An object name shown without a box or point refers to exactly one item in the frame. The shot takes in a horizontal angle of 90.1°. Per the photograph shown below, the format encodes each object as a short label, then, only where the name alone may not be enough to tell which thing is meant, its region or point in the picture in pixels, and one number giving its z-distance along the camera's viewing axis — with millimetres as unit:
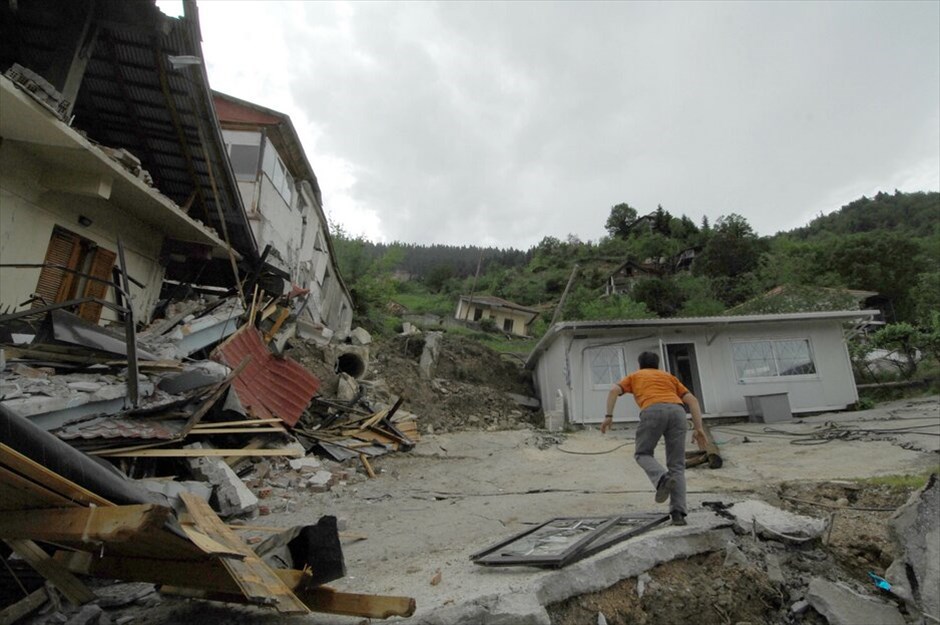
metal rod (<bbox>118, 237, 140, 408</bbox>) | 4844
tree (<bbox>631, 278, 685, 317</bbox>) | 30328
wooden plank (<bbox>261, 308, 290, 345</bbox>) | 8795
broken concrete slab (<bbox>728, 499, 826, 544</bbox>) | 3762
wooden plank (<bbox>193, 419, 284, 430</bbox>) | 5896
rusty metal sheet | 7242
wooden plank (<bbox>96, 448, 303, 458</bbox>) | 4802
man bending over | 3910
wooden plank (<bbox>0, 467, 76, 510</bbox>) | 1848
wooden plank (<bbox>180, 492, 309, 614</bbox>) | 2219
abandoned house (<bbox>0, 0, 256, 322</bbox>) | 5668
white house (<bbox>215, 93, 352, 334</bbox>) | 11992
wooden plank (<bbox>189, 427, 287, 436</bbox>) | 5700
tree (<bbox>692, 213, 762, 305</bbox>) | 35094
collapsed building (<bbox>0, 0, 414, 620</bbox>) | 2184
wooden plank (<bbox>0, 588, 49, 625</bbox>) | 2779
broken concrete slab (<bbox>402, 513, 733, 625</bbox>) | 2451
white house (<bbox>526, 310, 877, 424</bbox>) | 13070
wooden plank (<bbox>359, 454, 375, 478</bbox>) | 7418
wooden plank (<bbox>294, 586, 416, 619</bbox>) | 2376
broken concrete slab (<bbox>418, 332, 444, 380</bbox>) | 17067
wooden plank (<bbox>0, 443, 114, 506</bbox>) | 1702
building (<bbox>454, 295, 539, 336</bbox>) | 44562
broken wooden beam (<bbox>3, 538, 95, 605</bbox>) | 2645
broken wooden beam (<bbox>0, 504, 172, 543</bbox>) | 1779
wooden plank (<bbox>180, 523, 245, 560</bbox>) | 1991
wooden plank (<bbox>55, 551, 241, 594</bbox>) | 2320
